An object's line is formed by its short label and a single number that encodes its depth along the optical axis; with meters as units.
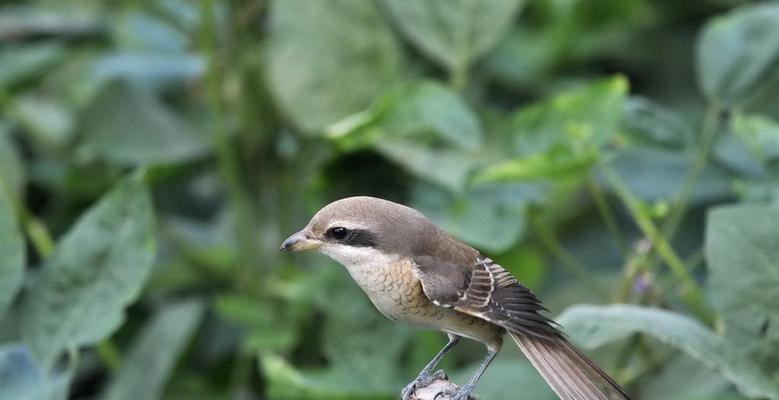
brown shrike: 3.74
